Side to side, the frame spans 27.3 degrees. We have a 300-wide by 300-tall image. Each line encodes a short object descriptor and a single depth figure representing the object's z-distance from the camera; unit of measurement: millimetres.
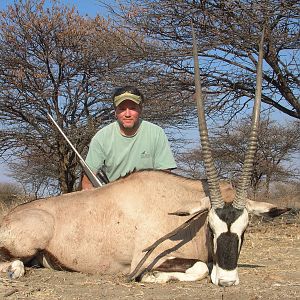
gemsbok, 4094
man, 5438
